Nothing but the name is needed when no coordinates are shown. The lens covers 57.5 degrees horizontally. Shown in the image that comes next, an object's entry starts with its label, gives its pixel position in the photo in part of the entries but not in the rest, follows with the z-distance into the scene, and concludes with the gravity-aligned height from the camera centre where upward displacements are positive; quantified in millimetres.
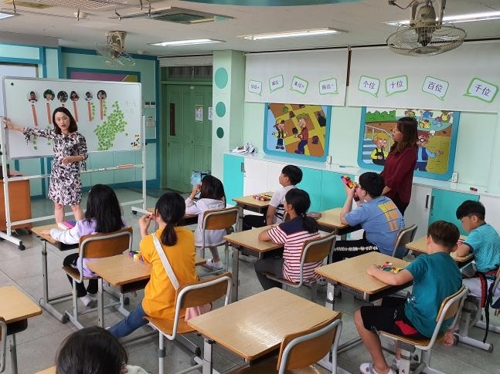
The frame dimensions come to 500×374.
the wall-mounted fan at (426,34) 2643 +469
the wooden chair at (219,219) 3973 -982
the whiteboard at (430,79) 4738 +399
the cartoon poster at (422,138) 5105 -281
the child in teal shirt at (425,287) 2441 -929
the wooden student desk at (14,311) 2150 -992
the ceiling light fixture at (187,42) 5820 +853
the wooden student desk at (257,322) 1986 -1004
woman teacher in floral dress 4926 -581
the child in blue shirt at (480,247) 3148 -891
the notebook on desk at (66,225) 3423 -923
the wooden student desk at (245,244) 3367 -998
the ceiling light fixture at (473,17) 3422 +759
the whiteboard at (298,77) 6020 +468
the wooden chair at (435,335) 2361 -1201
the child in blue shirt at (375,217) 3668 -831
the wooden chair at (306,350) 1855 -1010
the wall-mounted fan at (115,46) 5285 +674
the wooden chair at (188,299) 2373 -1018
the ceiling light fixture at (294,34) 4585 +812
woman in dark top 4492 -482
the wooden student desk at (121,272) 2732 -1021
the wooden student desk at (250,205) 4727 -989
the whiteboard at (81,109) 5094 -77
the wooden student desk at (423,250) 3191 -1006
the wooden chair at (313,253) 3191 -1014
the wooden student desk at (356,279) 2680 -1001
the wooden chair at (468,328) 3299 -1567
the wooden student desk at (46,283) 3338 -1436
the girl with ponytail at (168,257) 2607 -865
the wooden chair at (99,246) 3076 -976
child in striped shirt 3299 -890
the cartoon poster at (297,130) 6281 -280
